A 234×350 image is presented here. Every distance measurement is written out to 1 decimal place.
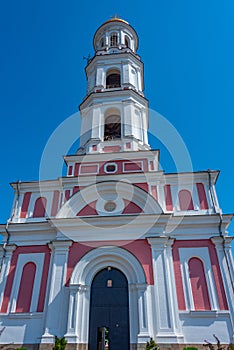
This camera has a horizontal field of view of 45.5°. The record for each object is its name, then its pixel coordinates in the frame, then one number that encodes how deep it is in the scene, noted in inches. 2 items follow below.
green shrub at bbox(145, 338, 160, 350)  390.3
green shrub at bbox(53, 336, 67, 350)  399.1
